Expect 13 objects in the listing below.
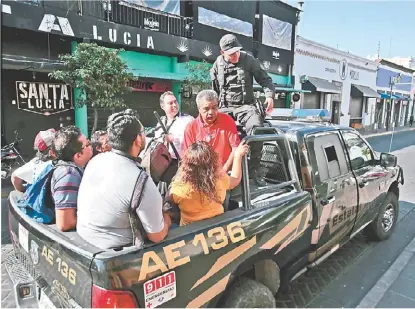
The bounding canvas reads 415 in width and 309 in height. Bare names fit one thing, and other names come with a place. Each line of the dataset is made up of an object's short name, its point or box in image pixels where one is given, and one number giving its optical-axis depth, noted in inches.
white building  714.2
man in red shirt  115.3
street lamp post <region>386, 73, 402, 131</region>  1108.6
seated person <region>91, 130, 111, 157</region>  140.8
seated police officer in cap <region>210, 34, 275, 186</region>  140.5
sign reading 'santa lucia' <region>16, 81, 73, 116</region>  337.7
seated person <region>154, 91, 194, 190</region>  125.1
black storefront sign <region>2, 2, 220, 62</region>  315.3
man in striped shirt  85.7
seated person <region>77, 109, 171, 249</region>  71.3
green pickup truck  69.9
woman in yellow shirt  86.6
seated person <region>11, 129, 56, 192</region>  121.8
